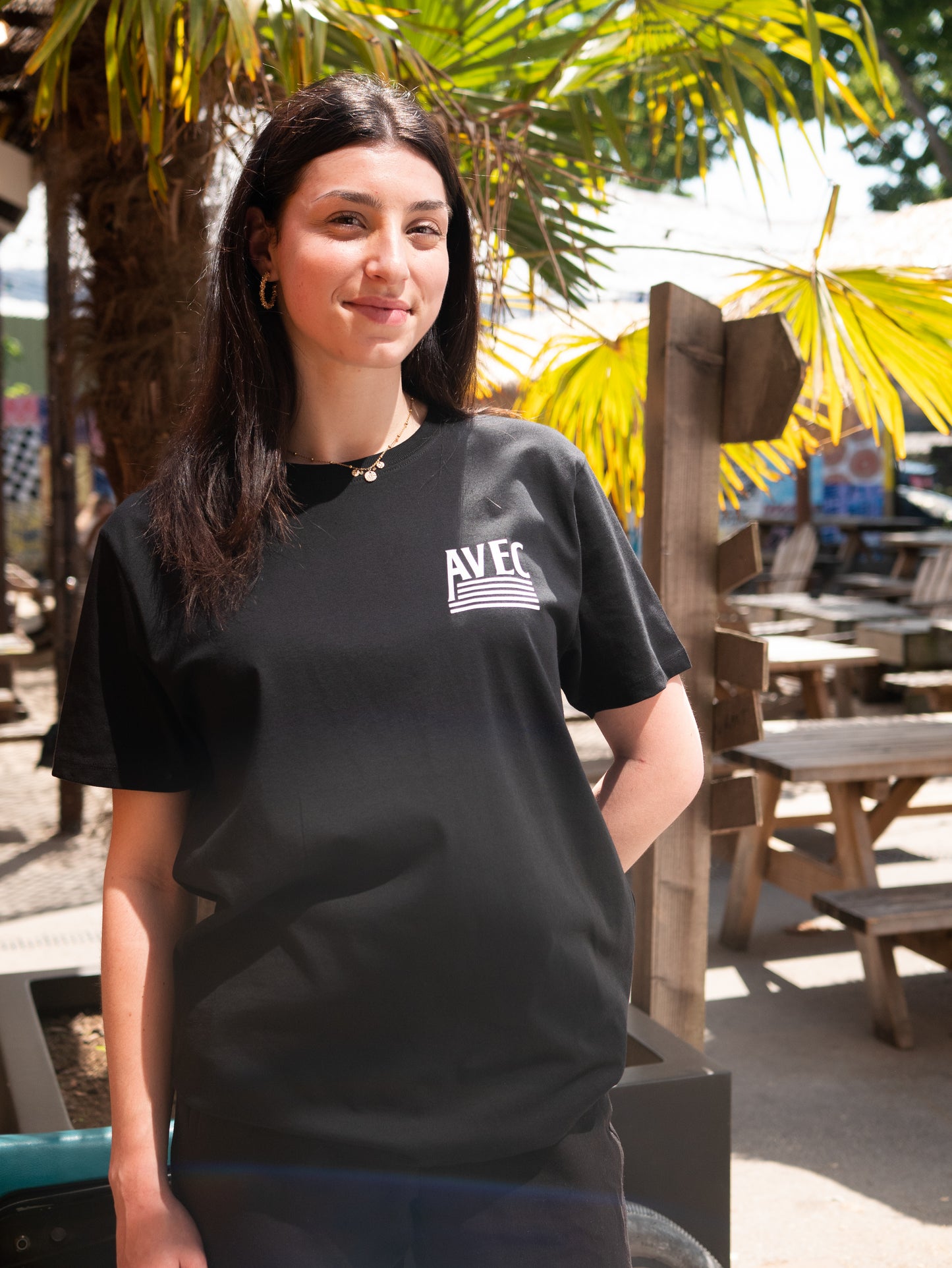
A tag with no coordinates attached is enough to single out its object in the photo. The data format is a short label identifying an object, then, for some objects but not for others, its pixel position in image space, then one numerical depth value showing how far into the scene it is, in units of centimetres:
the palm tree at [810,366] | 254
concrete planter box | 157
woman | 116
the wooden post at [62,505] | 569
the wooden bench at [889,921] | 357
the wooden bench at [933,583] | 994
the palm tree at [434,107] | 244
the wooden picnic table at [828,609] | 871
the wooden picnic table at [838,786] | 419
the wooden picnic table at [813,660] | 620
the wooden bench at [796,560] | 1177
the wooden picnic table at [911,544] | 1161
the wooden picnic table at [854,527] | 1349
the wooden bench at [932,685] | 624
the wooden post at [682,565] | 242
